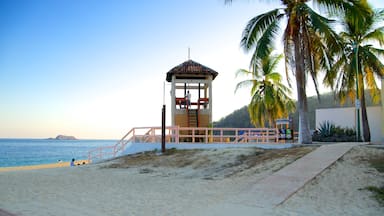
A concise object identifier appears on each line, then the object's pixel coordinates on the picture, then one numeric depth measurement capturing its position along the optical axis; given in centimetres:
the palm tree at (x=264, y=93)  2767
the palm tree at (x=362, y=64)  2102
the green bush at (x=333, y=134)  2114
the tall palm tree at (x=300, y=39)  1620
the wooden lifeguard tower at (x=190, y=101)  2350
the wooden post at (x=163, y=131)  1886
